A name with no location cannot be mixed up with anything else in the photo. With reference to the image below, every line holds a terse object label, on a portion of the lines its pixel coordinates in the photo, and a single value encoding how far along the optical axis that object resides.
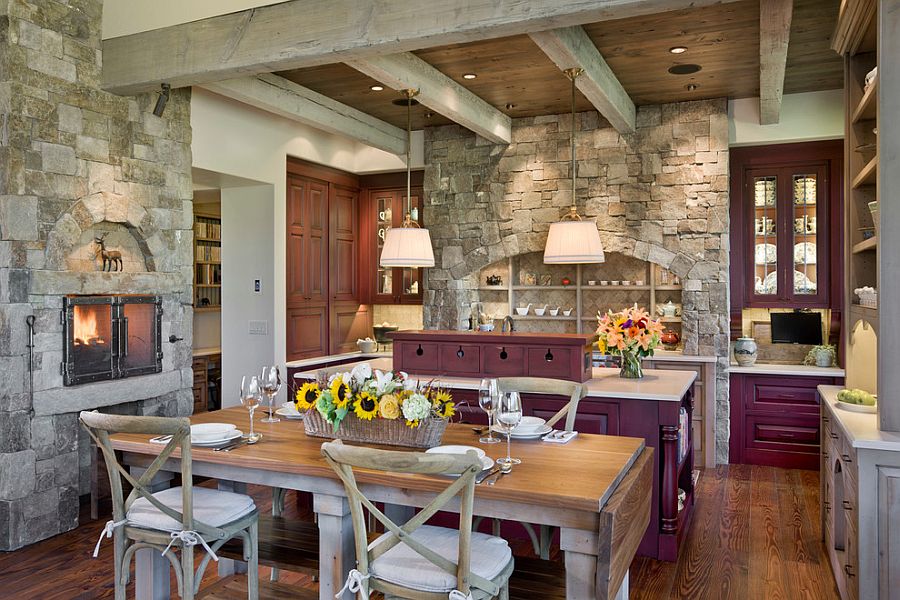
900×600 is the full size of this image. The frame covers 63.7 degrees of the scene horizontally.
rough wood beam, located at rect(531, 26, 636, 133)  4.00
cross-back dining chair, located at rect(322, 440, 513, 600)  2.08
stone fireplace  3.97
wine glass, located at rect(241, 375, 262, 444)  2.94
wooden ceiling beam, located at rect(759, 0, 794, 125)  3.63
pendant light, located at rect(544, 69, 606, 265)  4.76
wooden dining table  2.16
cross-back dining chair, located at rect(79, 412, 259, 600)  2.58
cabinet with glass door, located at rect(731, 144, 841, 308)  6.07
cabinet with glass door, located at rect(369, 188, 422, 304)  7.48
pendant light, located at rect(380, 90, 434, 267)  4.75
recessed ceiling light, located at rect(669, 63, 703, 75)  5.17
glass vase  4.36
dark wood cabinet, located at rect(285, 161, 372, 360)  6.61
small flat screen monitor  6.23
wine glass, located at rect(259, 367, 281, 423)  2.99
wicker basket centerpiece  2.62
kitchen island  3.84
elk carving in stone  4.53
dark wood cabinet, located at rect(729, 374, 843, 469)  5.88
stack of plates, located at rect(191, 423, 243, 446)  2.75
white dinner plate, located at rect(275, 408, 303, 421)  3.29
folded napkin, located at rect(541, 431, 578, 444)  2.82
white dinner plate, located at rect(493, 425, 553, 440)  2.82
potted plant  6.00
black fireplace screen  4.28
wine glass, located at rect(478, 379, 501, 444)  2.64
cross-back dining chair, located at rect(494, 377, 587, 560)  3.10
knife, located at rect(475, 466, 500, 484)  2.28
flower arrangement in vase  4.25
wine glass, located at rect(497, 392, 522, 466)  2.54
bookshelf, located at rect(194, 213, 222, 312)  8.53
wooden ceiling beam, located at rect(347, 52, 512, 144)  4.50
